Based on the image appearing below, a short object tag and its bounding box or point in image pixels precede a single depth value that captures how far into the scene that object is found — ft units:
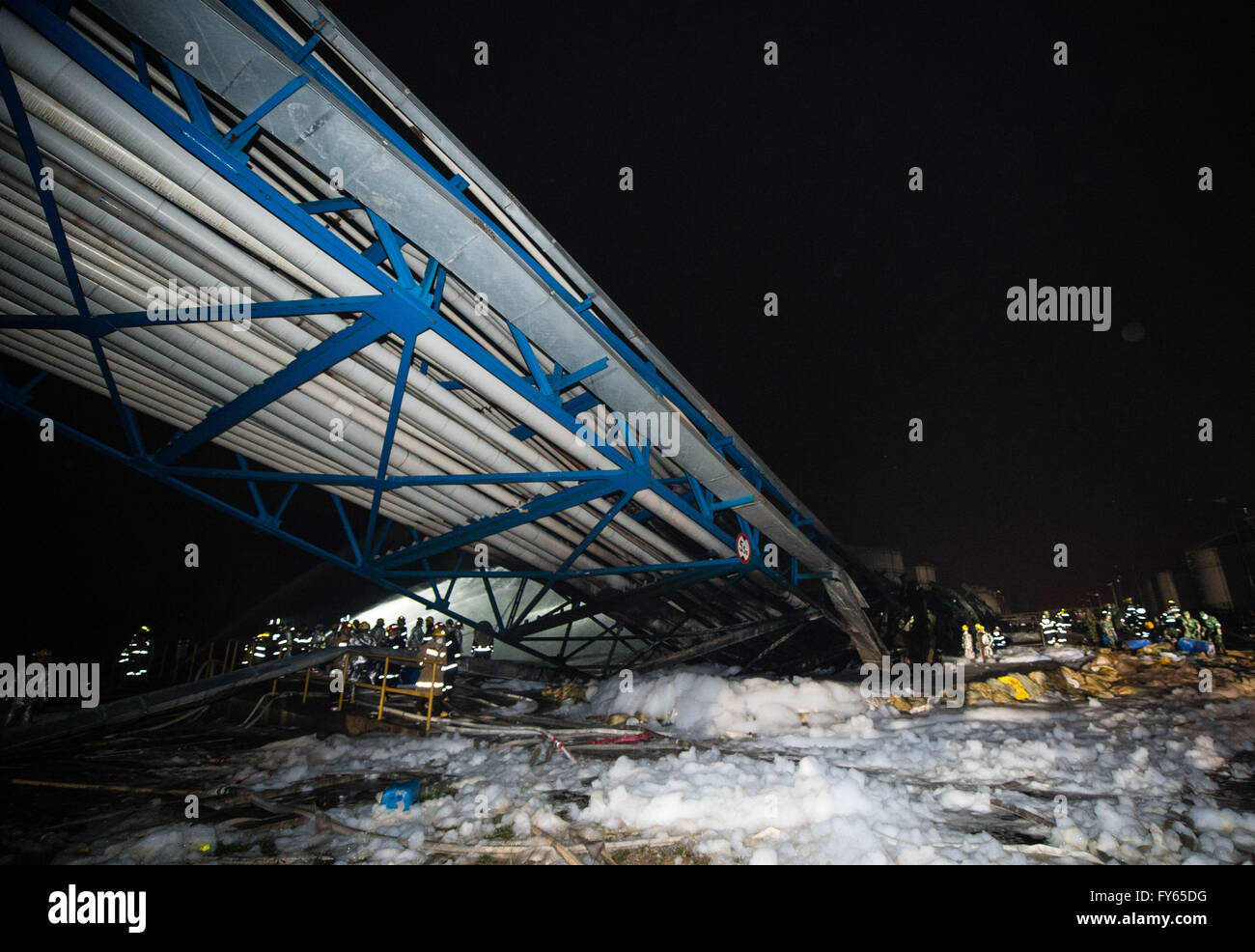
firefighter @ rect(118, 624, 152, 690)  34.78
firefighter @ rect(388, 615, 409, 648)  40.50
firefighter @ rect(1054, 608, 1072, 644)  62.75
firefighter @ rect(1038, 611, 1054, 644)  58.93
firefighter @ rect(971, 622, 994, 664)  50.21
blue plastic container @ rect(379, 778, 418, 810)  12.54
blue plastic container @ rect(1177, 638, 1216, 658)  44.78
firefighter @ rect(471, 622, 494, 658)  44.47
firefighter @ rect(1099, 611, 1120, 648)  56.18
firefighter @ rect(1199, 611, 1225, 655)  52.95
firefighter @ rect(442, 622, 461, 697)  27.00
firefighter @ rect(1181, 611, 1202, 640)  51.21
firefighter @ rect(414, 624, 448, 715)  23.70
